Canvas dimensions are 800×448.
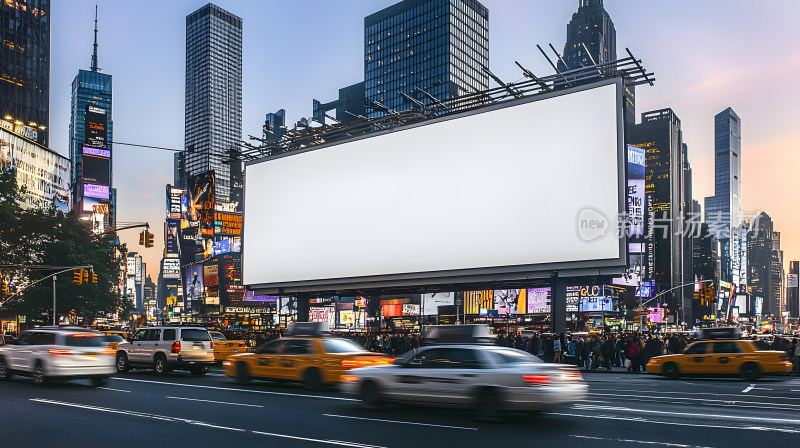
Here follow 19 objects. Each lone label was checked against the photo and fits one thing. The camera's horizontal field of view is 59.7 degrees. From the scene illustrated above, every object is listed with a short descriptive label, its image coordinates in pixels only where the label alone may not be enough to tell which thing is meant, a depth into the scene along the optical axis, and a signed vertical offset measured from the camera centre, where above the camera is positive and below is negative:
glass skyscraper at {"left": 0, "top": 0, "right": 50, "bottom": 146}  153.75 +45.31
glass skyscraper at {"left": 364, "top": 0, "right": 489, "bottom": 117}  191.25 +60.94
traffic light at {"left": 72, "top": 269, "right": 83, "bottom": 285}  44.06 -0.79
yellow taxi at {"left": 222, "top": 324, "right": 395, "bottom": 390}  18.81 -2.66
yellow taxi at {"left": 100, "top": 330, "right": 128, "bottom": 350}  35.57 -3.79
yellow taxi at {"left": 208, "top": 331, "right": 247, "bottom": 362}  30.48 -3.65
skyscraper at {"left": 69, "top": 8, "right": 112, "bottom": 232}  191.25 +19.01
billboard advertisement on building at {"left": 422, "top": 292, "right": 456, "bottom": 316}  147.25 -7.89
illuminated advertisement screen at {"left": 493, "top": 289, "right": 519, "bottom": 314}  134.88 -7.02
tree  60.16 +0.93
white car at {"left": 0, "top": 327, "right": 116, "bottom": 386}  19.34 -2.57
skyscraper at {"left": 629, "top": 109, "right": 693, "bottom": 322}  177.29 +1.62
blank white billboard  36.19 +4.05
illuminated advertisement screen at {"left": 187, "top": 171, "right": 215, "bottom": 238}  163.00 +15.55
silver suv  24.19 -3.04
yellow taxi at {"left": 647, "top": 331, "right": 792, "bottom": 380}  26.05 -3.65
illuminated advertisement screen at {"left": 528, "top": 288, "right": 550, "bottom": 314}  132.25 -6.72
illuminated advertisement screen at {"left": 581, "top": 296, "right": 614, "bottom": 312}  132.00 -7.39
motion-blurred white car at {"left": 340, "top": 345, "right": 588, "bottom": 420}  12.75 -2.27
